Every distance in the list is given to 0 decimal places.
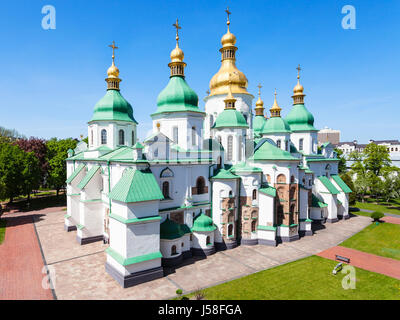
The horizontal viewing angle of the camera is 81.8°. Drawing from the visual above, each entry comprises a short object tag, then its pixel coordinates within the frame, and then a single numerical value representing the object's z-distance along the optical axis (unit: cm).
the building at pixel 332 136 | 12193
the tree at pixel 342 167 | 5275
